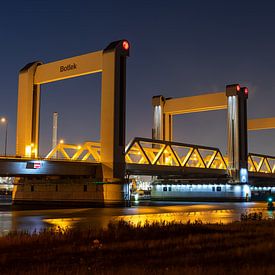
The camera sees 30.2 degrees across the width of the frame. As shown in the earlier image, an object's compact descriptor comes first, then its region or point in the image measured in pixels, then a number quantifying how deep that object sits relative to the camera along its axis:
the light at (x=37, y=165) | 68.06
